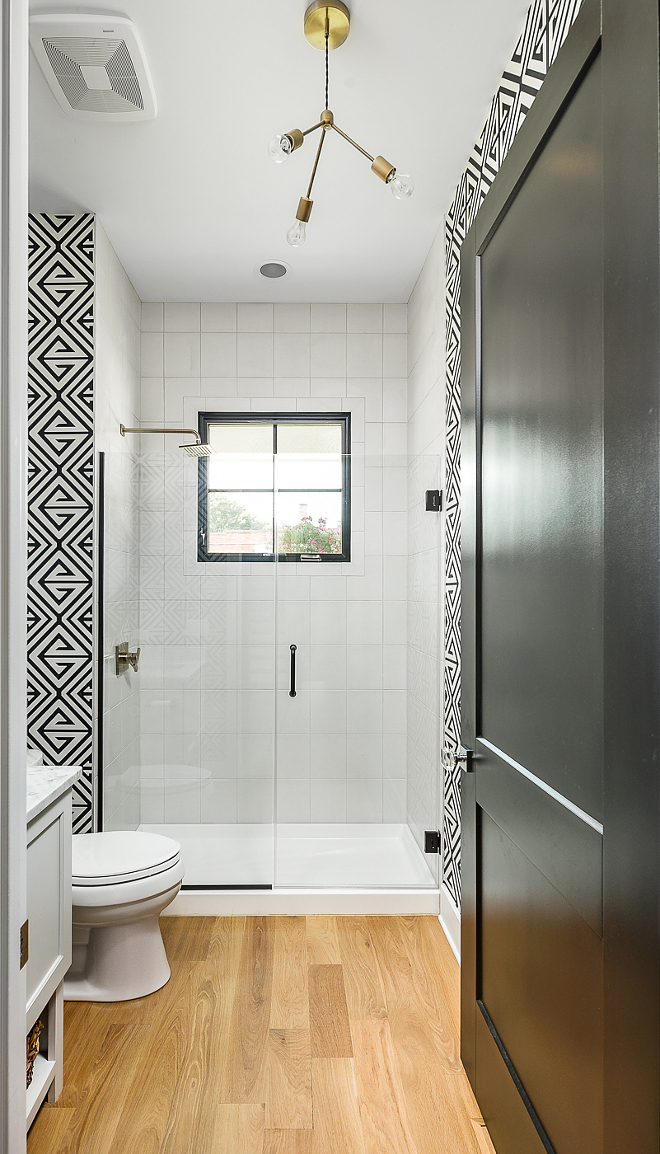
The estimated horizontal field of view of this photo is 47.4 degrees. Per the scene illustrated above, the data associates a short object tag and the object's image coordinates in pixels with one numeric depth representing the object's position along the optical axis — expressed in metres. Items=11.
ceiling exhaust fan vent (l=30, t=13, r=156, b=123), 1.88
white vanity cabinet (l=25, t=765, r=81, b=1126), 1.65
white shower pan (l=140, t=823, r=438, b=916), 2.87
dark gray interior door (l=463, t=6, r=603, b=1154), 1.07
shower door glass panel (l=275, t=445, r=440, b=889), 3.00
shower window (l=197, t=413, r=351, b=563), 3.06
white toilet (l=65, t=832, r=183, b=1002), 2.18
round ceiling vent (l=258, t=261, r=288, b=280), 3.30
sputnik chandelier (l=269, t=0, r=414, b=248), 1.70
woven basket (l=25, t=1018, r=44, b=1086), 1.68
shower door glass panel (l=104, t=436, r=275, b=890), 3.01
